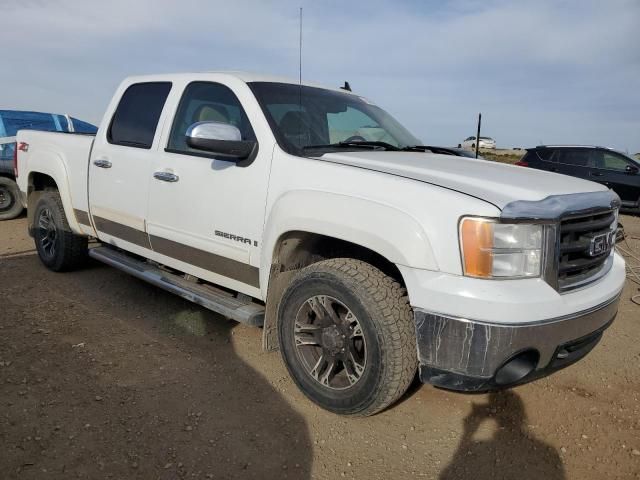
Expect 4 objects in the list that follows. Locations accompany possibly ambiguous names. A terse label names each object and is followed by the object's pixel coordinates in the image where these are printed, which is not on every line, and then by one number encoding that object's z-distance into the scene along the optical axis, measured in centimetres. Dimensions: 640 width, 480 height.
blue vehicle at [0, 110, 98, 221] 823
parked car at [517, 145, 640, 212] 1167
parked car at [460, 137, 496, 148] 3369
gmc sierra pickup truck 221
